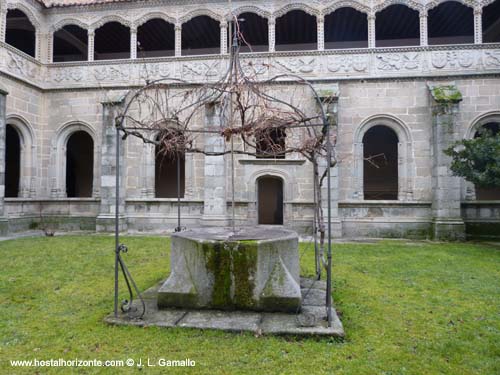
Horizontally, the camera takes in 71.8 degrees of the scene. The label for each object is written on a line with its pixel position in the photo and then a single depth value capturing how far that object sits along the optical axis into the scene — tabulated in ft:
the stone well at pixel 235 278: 14.79
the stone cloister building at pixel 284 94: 39.93
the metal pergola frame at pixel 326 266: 13.62
